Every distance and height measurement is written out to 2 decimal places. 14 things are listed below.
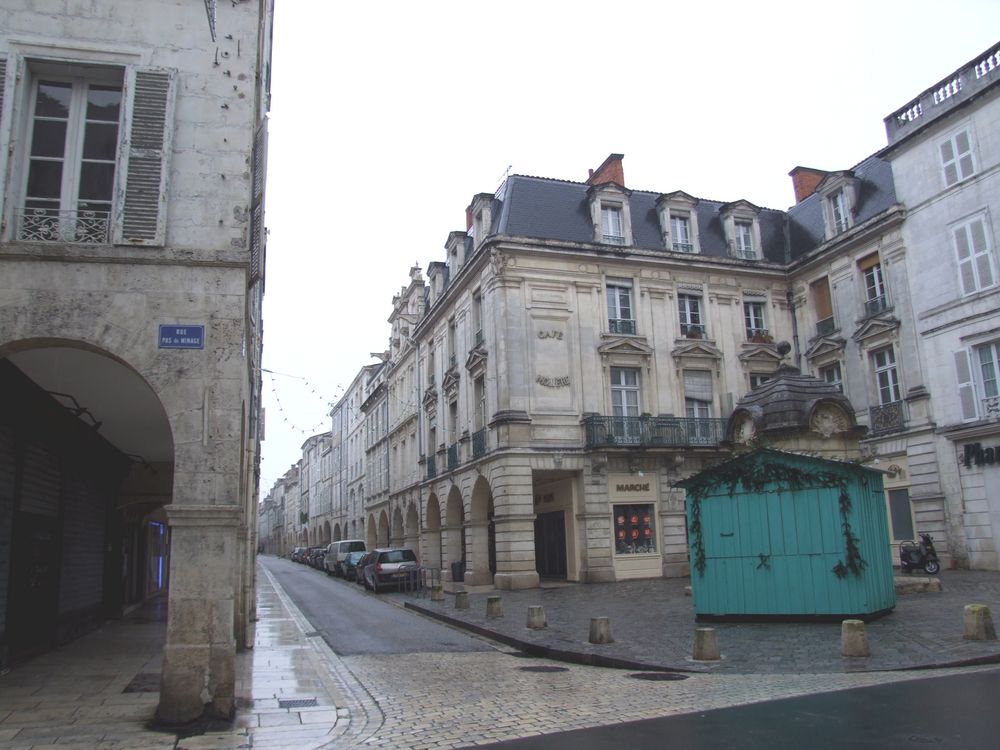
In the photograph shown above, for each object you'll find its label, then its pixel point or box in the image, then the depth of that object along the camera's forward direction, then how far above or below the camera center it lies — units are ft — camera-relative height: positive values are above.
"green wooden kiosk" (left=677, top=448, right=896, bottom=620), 40.88 -0.19
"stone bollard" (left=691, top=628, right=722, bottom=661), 32.81 -4.37
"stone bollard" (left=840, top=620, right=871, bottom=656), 31.40 -4.06
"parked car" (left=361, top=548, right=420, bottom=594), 88.28 -2.25
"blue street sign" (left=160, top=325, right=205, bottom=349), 25.12 +6.77
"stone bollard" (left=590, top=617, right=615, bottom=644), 38.22 -4.23
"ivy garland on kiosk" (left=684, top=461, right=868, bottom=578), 40.60 +2.95
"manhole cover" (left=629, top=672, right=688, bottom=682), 30.01 -5.13
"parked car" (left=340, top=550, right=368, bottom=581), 113.51 -2.29
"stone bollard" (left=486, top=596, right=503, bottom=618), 53.11 -4.15
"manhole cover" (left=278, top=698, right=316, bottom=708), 26.86 -5.15
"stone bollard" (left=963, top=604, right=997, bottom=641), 32.86 -3.78
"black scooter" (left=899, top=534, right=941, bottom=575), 66.39 -1.95
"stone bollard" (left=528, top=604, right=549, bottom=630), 45.39 -4.19
